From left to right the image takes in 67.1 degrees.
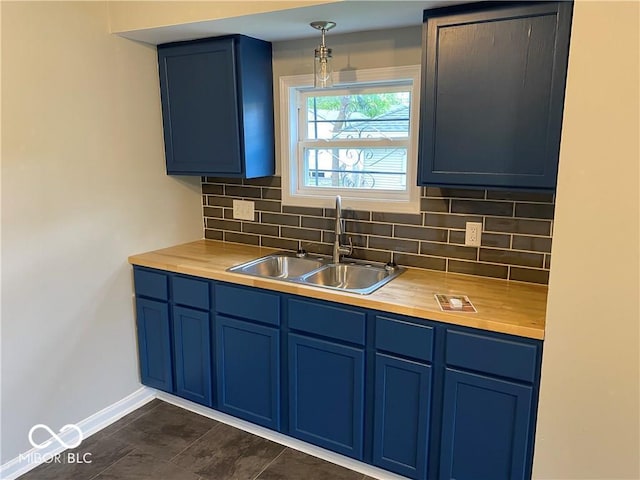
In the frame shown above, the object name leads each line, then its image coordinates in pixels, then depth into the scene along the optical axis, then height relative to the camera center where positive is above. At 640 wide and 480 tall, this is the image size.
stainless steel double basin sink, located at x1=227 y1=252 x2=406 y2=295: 2.46 -0.62
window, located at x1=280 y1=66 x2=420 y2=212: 2.47 +0.06
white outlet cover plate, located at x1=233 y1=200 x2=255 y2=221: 2.97 -0.36
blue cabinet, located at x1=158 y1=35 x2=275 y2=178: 2.49 +0.24
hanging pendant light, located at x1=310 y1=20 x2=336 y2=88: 2.21 +0.43
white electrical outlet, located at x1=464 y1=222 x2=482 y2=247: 2.32 -0.39
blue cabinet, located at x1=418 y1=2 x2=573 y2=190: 1.79 +0.23
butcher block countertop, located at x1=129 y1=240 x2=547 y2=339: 1.79 -0.60
